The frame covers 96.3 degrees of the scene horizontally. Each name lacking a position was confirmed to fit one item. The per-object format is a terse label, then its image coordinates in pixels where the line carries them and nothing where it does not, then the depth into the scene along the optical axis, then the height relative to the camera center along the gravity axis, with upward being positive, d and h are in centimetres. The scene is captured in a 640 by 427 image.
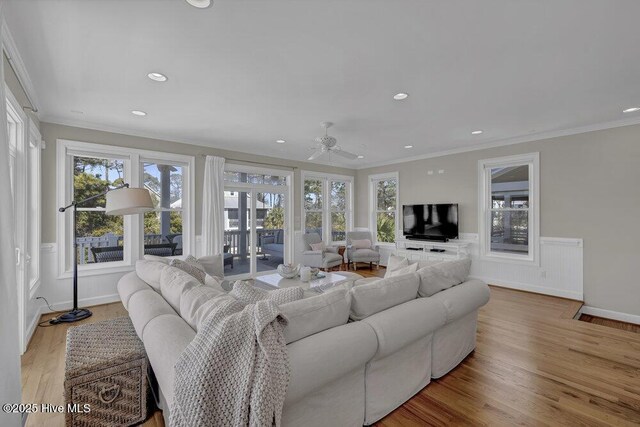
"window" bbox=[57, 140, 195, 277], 407 +12
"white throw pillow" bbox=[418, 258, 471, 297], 243 -57
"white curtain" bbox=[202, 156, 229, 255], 511 +10
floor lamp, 304 +14
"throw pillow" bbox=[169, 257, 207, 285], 277 -54
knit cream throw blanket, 119 -70
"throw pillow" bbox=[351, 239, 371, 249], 699 -75
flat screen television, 579 -18
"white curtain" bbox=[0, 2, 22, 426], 150 -45
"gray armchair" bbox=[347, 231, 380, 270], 671 -98
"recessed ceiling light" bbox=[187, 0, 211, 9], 176 +131
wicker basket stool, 160 -97
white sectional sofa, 148 -75
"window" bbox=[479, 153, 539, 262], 489 +10
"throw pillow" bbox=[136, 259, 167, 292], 242 -52
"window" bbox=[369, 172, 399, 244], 713 +18
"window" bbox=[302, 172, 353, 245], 701 +21
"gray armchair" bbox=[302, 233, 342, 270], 606 -92
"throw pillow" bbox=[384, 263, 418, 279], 280 -56
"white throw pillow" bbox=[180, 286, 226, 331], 168 -55
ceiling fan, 396 +96
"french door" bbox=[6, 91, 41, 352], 277 +24
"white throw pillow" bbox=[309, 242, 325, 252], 636 -74
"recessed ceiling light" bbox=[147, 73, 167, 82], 268 +131
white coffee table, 357 -91
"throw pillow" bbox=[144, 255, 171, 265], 312 -50
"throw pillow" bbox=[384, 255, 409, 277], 313 -57
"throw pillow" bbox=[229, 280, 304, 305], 178 -52
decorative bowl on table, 403 -81
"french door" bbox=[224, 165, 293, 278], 568 -14
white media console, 559 -76
